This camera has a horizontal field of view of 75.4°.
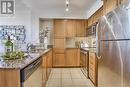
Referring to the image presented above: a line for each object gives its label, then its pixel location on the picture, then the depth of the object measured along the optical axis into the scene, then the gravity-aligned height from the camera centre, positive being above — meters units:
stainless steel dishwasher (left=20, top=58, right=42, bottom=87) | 1.00 -0.48
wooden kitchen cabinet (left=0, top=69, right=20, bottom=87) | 0.90 -0.38
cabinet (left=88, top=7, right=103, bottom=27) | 2.72 +0.98
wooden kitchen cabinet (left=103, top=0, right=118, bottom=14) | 1.57 +0.77
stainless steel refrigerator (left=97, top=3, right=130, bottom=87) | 0.99 -0.09
